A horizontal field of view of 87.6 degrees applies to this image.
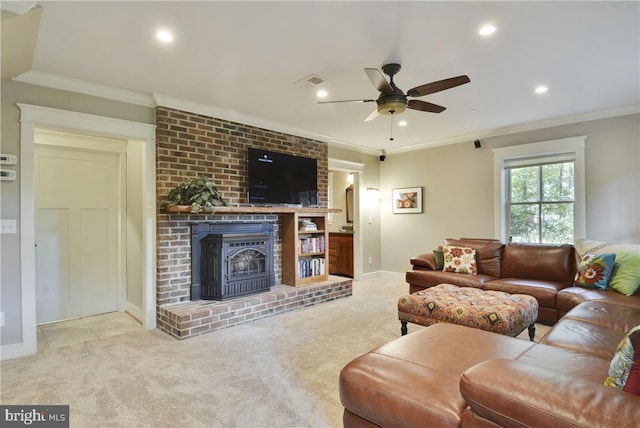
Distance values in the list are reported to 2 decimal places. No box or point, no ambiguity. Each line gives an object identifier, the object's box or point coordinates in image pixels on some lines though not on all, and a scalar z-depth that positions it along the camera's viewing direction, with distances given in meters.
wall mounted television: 4.30
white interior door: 3.79
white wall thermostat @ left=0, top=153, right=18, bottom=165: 2.78
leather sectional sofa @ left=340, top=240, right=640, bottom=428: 0.96
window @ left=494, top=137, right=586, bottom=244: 4.39
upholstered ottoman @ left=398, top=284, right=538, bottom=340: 2.46
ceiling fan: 2.46
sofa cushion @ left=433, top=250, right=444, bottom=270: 4.47
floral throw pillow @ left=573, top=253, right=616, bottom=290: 3.24
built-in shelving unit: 4.53
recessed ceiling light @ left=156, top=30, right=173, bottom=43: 2.32
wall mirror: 6.91
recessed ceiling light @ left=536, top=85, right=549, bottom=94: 3.38
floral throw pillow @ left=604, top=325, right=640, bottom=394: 1.02
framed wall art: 5.98
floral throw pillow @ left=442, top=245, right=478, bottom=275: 4.25
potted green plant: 3.43
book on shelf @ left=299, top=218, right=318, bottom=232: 4.77
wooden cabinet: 6.24
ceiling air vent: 3.06
